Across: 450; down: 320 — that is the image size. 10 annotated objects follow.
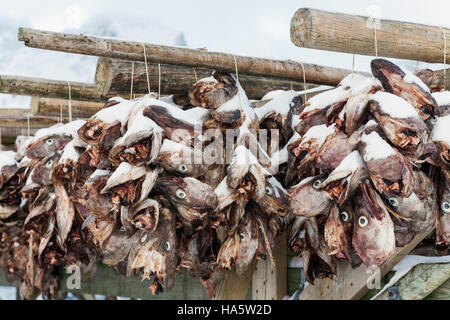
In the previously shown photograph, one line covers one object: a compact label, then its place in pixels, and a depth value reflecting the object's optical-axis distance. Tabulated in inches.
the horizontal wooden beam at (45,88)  93.3
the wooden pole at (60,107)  107.9
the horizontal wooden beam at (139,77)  72.0
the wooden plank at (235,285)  95.6
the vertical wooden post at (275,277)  90.7
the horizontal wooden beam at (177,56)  66.7
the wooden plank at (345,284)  78.0
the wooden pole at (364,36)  59.7
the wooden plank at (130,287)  120.9
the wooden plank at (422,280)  74.9
